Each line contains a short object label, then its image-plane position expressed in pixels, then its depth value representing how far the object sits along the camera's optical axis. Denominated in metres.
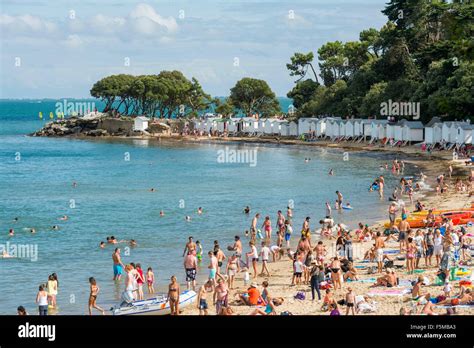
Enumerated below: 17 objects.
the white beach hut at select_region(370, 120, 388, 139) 69.11
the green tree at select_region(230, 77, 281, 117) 110.19
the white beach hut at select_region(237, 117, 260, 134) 91.31
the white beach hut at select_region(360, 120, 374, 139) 71.94
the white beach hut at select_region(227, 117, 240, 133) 93.69
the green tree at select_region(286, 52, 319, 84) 100.62
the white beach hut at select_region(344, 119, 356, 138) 74.43
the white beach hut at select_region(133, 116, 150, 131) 102.19
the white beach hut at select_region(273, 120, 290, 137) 86.94
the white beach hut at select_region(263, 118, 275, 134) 88.75
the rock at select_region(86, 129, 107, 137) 105.56
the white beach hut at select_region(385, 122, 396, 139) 67.31
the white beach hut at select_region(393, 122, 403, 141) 65.75
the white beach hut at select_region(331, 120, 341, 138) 77.07
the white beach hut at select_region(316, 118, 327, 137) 80.62
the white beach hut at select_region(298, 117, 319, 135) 82.69
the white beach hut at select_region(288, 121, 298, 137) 85.88
